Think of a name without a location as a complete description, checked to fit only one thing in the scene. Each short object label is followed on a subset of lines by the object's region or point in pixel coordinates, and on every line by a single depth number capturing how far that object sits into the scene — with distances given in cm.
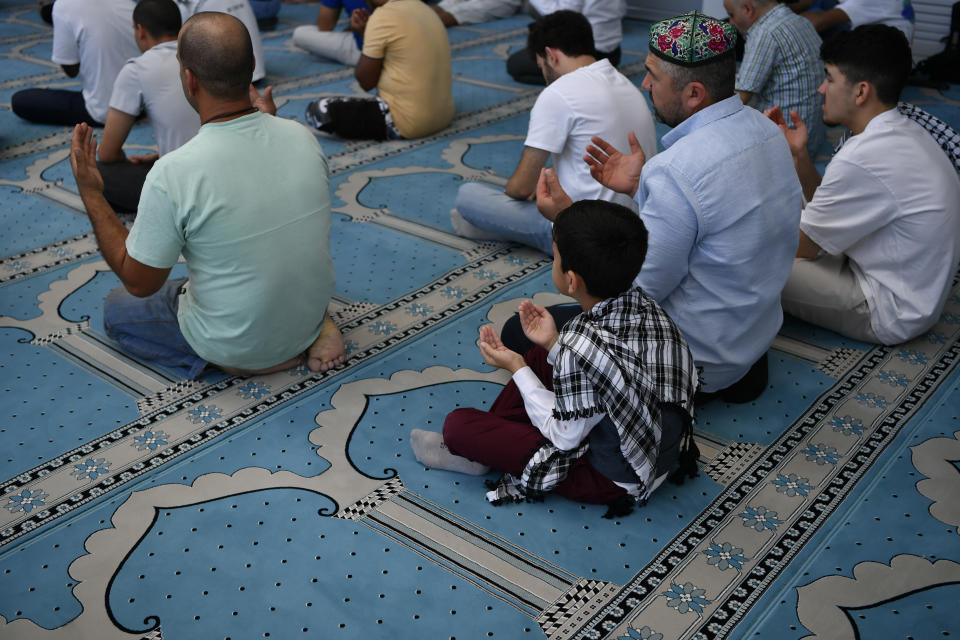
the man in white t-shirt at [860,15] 489
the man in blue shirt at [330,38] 576
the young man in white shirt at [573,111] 283
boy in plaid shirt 183
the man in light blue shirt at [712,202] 208
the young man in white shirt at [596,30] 539
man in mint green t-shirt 214
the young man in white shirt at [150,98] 329
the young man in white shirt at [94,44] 440
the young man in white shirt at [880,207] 250
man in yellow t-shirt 430
